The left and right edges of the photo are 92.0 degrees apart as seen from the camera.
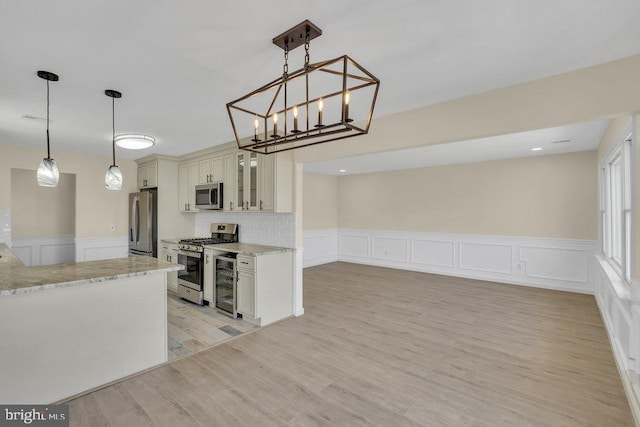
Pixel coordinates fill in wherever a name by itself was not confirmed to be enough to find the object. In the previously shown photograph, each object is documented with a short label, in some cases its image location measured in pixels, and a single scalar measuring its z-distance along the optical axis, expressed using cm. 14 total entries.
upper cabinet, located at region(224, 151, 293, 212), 404
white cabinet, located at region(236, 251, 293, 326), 370
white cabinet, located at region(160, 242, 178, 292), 494
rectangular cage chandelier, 157
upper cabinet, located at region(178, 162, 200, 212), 533
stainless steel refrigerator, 525
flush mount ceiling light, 346
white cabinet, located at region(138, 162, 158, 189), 544
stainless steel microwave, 479
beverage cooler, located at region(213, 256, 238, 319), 396
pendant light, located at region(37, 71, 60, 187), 239
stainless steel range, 445
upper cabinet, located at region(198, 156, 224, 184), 484
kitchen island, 212
